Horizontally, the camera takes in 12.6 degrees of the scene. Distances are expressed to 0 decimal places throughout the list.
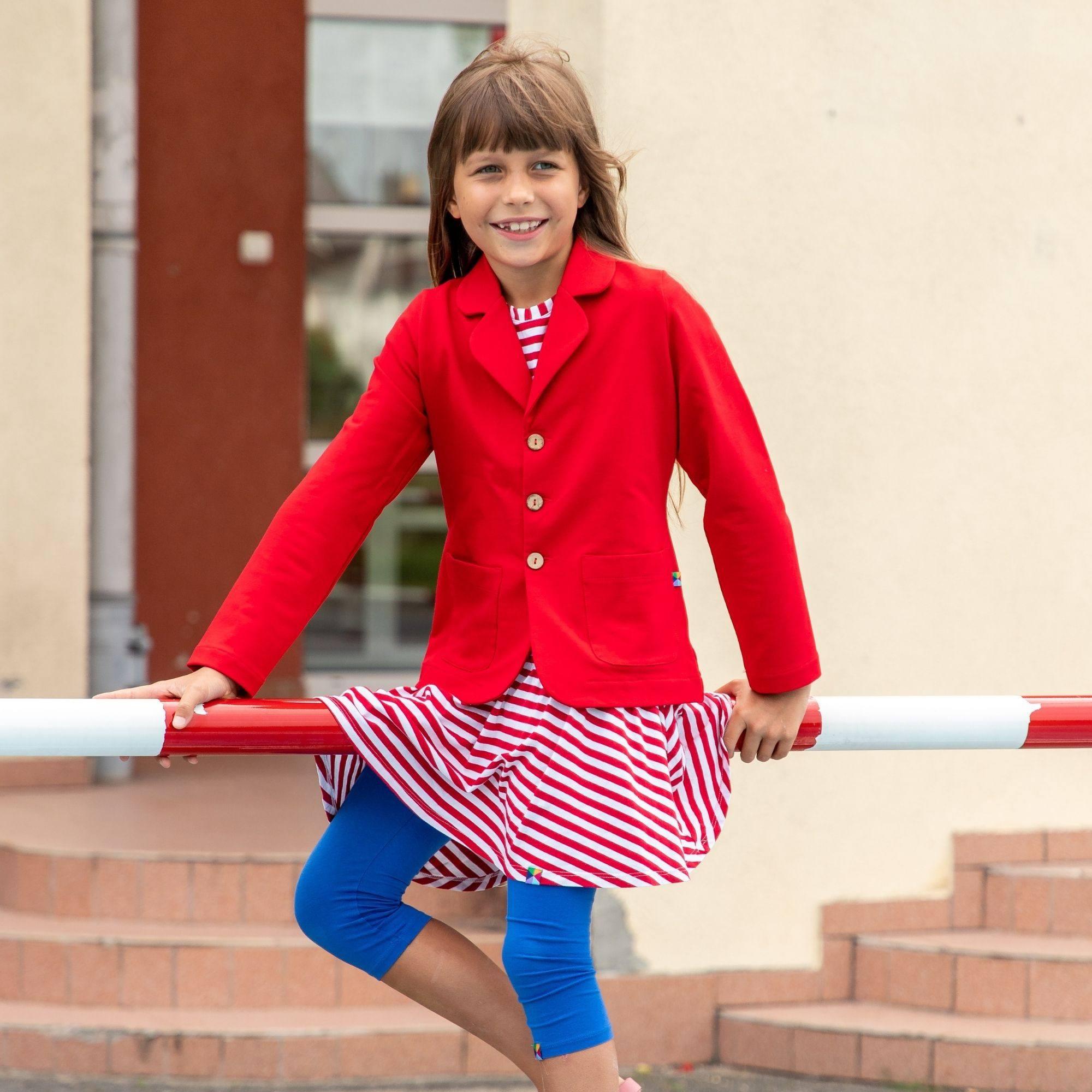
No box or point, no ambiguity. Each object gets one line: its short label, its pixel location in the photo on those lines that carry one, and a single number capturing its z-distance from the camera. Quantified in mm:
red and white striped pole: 4759
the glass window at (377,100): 10130
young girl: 4891
